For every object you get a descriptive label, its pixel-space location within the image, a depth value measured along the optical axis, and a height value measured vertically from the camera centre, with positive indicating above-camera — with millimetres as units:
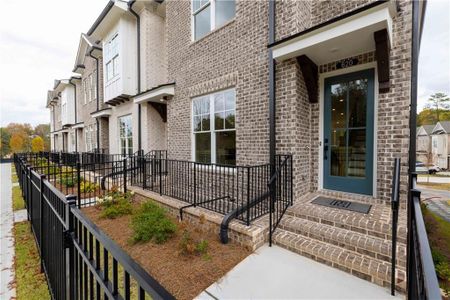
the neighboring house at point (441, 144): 34344 +104
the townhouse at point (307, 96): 3609 +1155
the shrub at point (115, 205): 5469 -1583
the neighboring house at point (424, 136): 40784 +1645
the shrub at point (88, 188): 7459 -1492
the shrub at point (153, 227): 3986 -1552
